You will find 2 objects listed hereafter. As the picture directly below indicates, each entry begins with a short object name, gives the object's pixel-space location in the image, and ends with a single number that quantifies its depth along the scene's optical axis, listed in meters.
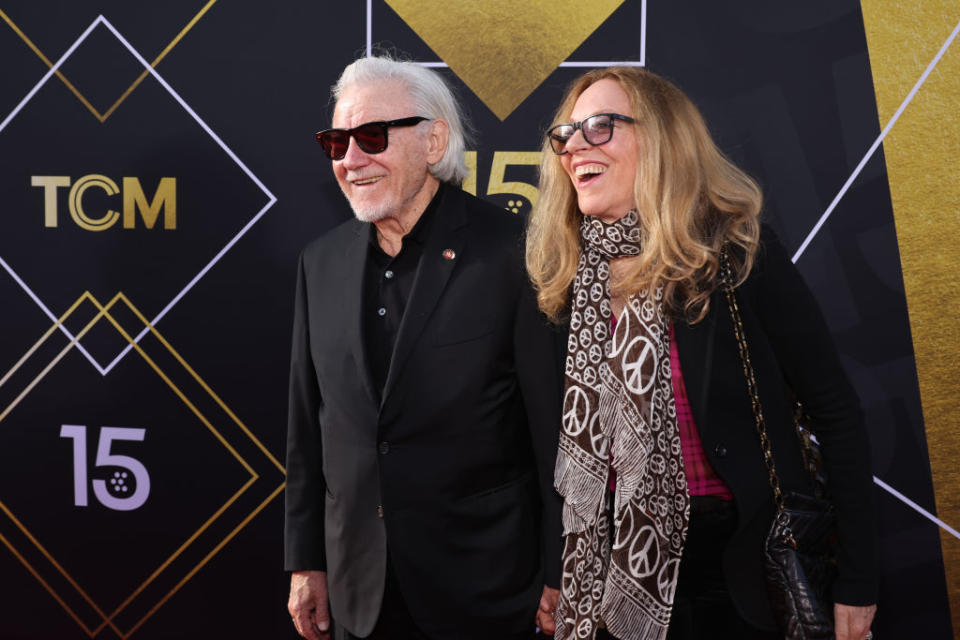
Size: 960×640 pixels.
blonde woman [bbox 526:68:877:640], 1.57
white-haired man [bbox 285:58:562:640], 1.79
